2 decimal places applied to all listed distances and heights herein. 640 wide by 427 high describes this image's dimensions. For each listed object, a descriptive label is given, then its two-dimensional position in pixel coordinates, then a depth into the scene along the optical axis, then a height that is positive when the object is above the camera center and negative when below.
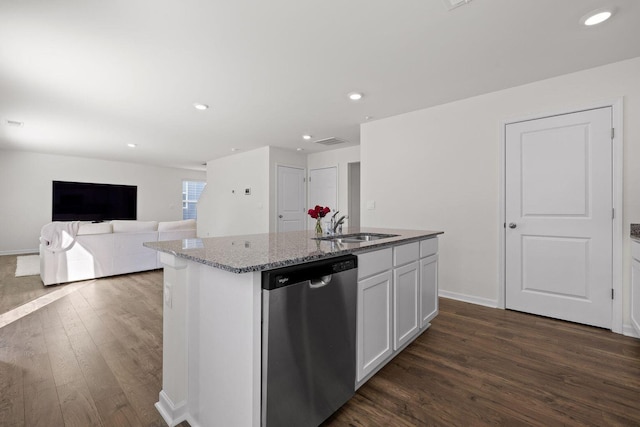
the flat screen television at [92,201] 7.26 +0.32
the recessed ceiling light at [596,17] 1.90 +1.34
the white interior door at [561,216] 2.56 -0.04
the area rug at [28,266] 4.68 -0.97
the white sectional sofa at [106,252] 3.97 -0.59
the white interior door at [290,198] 6.05 +0.31
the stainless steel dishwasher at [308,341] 1.12 -0.58
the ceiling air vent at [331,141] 5.25 +1.37
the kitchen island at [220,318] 1.11 -0.48
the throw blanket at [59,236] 3.87 -0.31
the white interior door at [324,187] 6.11 +0.57
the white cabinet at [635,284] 2.16 -0.58
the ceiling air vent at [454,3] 1.80 +1.35
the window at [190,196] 9.47 +0.56
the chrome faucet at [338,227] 2.43 -0.13
